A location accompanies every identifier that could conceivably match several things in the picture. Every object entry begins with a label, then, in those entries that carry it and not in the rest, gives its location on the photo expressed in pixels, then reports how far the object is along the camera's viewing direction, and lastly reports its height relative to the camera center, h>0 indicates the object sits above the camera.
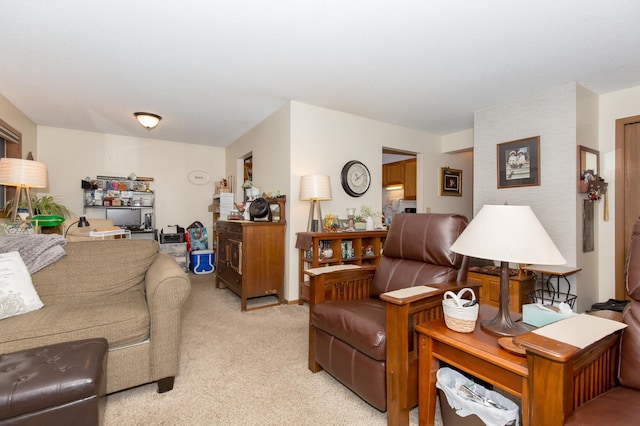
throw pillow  1.65 -0.43
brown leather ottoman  1.10 -0.66
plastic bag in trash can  1.15 -0.77
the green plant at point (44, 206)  3.59 +0.12
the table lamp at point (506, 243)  1.17 -0.11
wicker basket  1.29 -0.44
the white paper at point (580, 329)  0.99 -0.41
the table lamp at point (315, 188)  3.42 +0.31
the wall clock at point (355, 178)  4.04 +0.51
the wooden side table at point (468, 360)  1.06 -0.58
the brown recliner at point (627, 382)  0.90 -0.60
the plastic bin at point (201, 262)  5.28 -0.83
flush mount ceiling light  3.86 +1.26
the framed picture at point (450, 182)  5.17 +0.60
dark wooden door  3.16 +0.31
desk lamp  3.36 -0.10
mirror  3.05 +0.52
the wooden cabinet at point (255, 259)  3.35 -0.51
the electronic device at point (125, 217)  5.18 -0.04
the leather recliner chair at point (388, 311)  1.42 -0.55
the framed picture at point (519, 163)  3.30 +0.61
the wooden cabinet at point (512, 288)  2.85 -0.73
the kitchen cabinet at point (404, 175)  5.17 +0.74
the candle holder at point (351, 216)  3.83 -0.01
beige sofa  1.58 -0.57
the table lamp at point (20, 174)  2.68 +0.37
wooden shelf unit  3.37 -0.41
